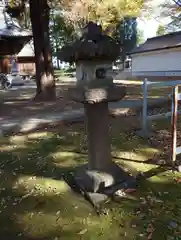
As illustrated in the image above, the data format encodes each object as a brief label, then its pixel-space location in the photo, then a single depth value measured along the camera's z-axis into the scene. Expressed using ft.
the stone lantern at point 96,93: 7.59
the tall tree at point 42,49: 24.90
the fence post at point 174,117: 10.23
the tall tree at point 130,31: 103.45
